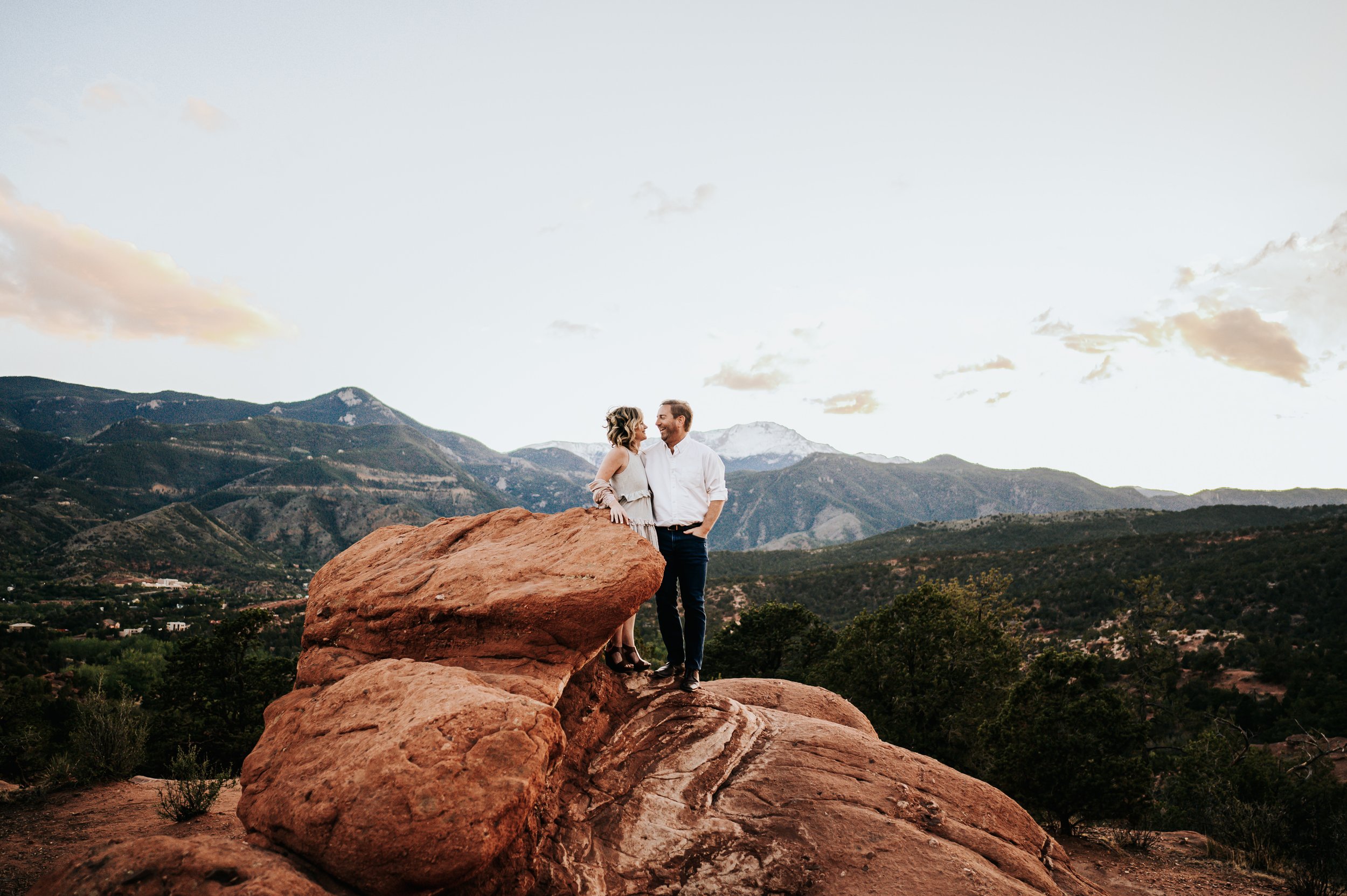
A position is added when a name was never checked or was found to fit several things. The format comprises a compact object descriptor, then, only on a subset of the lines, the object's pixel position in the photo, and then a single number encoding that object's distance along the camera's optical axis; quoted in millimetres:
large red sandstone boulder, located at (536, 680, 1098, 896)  6945
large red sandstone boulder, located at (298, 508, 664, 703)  8273
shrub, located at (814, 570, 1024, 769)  27281
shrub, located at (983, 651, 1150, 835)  17828
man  8891
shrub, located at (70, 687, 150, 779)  16812
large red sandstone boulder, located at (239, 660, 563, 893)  5453
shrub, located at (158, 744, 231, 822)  13125
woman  8945
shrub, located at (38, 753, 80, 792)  16047
